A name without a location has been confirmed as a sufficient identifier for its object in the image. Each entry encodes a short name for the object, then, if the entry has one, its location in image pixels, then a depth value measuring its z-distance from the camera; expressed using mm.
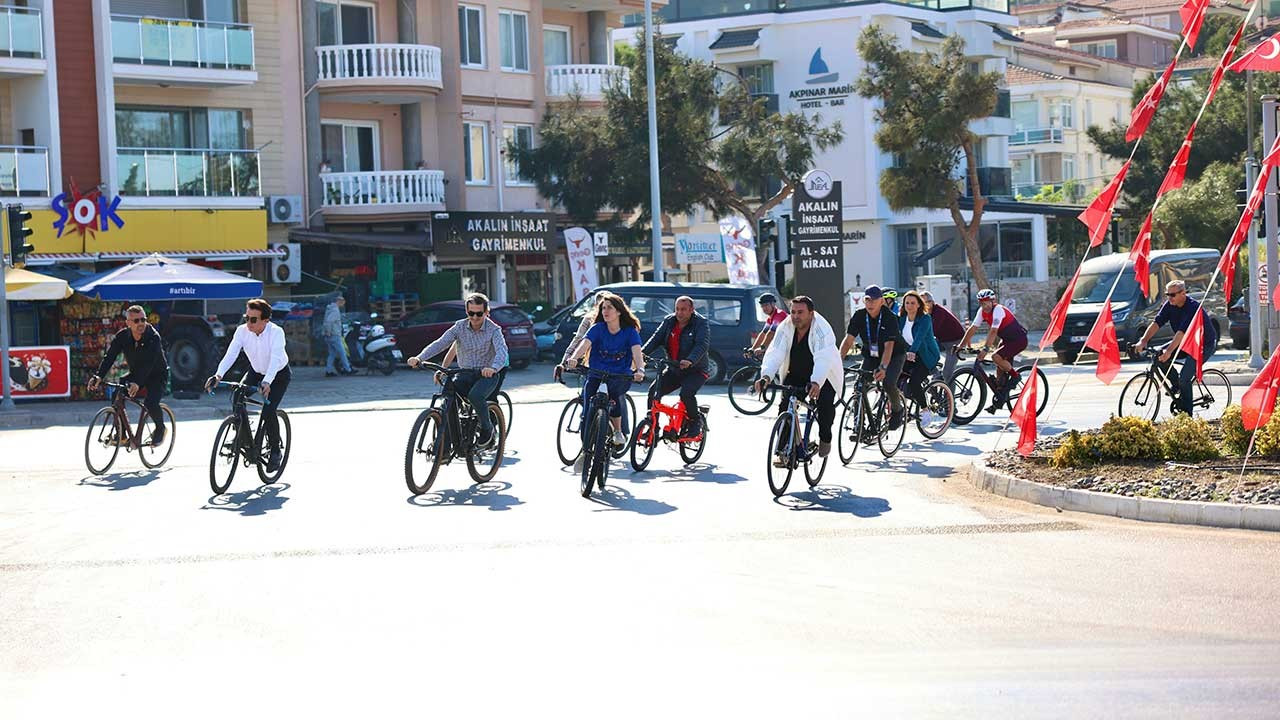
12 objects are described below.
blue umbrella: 27438
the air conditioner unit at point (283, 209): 36531
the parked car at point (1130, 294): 33031
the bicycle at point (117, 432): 16406
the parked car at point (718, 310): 28188
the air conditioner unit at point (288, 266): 36053
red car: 32094
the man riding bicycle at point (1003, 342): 19094
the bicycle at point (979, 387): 19375
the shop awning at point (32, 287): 26438
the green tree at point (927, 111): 39906
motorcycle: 31531
